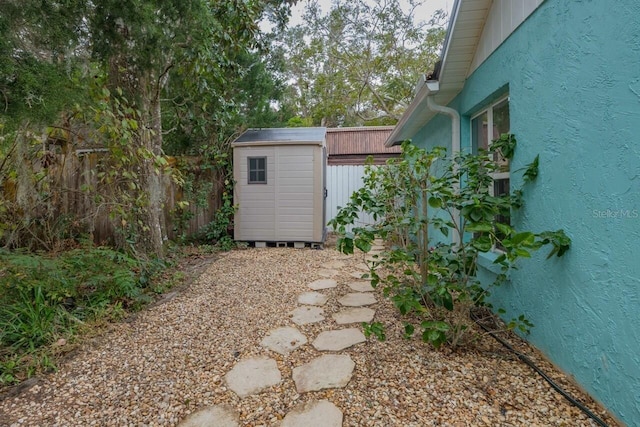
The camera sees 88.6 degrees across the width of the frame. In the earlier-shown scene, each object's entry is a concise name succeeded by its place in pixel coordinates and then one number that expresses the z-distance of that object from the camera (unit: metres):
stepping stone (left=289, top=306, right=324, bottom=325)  2.84
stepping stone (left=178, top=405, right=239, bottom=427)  1.59
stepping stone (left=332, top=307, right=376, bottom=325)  2.83
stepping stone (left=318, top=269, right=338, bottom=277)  4.38
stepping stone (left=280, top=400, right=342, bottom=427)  1.57
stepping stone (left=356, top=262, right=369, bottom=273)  4.67
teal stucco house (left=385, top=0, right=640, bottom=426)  1.44
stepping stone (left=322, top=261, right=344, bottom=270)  4.81
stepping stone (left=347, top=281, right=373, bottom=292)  3.73
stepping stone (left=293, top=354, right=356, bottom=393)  1.88
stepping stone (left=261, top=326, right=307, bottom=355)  2.35
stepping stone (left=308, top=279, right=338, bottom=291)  3.83
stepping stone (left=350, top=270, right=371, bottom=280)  4.30
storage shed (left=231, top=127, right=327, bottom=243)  6.11
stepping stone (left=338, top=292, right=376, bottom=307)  3.26
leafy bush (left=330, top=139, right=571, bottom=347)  1.86
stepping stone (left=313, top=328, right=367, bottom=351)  2.36
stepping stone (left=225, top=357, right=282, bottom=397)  1.87
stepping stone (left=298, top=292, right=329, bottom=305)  3.31
